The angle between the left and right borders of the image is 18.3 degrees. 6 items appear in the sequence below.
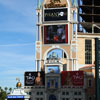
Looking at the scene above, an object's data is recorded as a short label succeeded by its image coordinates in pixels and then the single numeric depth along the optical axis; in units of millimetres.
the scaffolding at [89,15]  105750
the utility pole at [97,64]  31672
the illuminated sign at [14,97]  87238
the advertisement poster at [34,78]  92369
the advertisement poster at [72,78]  88875
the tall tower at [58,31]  97750
